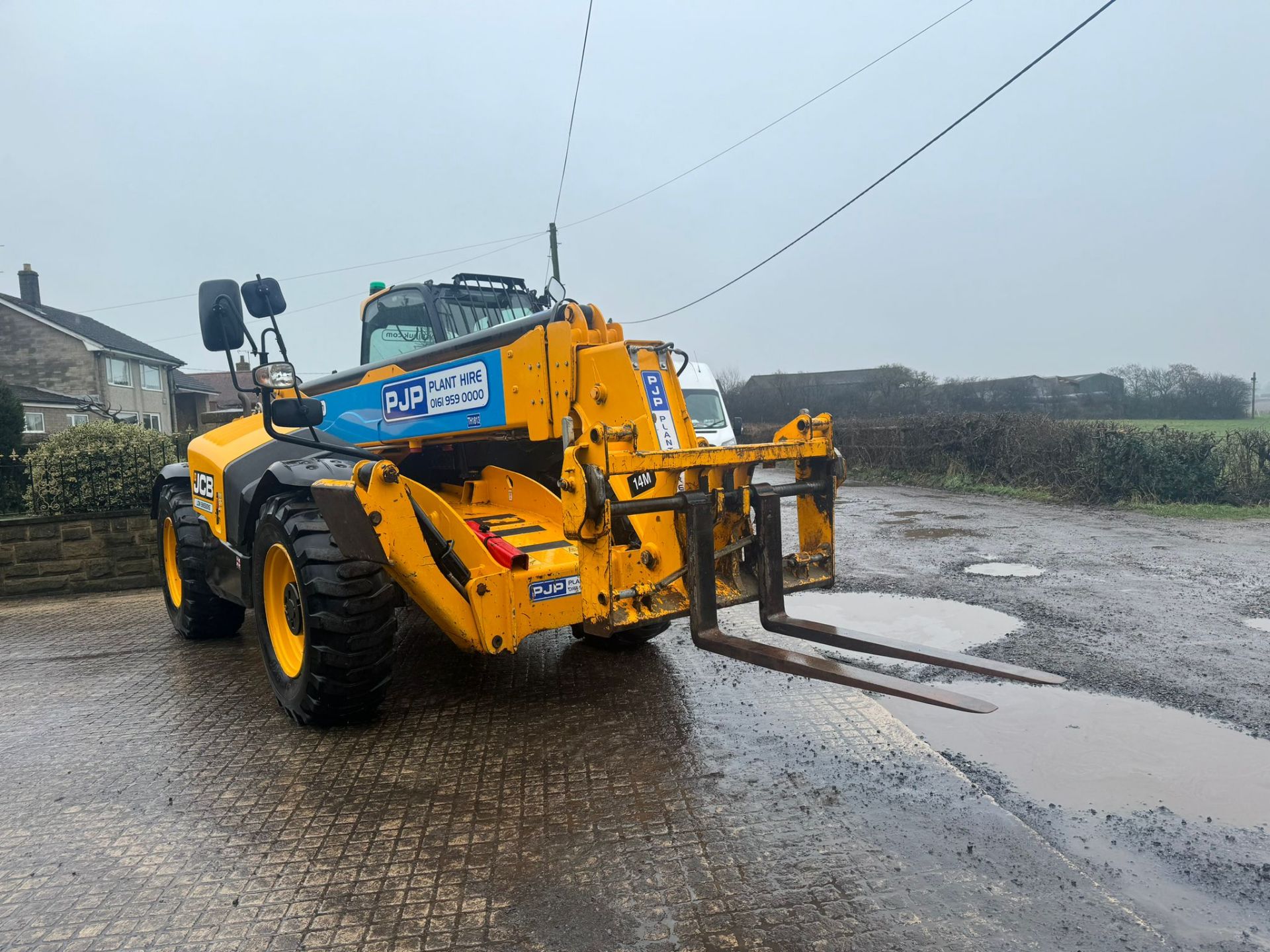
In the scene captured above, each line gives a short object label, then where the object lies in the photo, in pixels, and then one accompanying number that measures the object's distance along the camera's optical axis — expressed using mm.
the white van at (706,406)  13289
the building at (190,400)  43844
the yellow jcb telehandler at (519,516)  3725
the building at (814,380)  30375
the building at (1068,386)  21609
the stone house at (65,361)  33062
